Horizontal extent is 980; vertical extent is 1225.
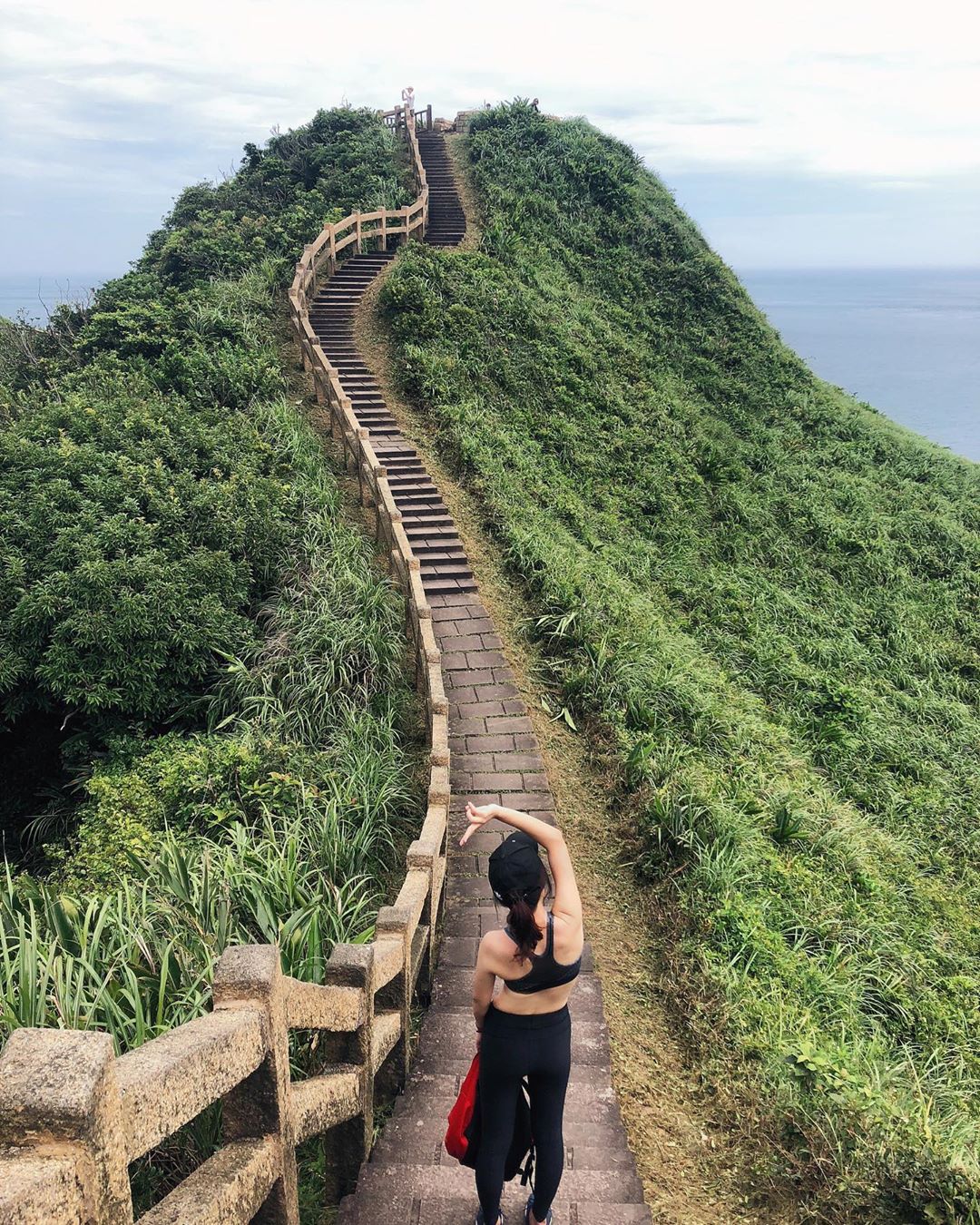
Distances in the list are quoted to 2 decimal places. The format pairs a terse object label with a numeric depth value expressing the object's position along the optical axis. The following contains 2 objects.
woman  2.81
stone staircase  3.65
